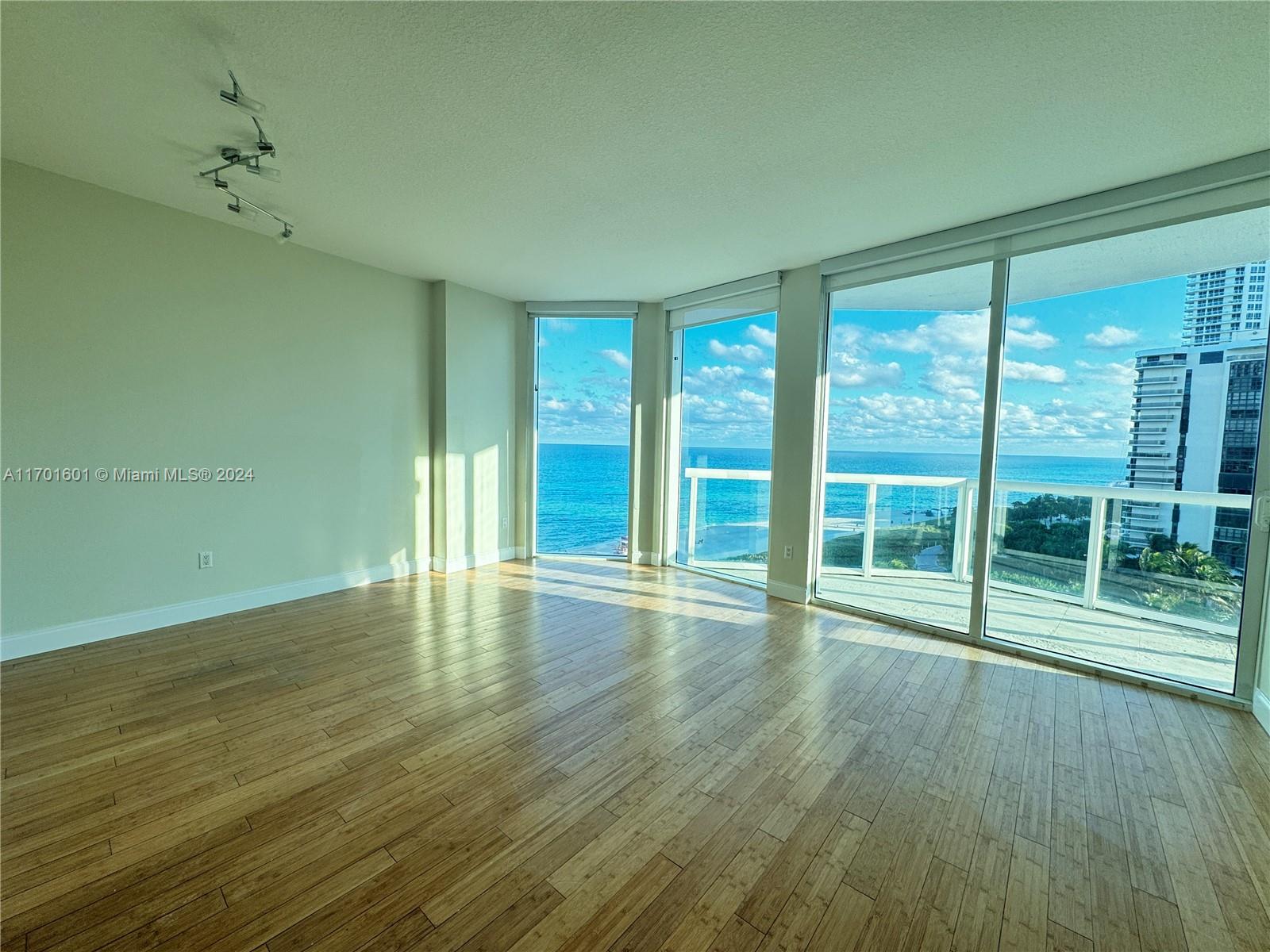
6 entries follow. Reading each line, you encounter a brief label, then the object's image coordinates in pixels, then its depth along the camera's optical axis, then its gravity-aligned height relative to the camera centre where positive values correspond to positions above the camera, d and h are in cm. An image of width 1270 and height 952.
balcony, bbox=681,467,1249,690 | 288 -79
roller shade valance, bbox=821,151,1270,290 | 258 +142
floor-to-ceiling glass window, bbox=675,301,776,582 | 490 +7
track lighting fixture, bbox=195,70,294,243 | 208 +141
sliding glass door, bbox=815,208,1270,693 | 277 +12
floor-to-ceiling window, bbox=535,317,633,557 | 583 +14
